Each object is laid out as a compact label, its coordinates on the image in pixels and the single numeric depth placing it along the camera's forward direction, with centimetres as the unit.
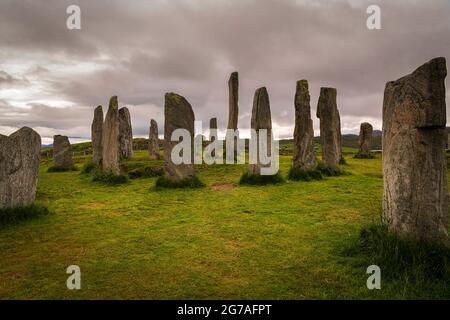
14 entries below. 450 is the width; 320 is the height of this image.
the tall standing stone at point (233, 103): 2606
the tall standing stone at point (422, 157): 639
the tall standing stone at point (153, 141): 2819
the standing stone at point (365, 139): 3347
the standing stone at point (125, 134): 2916
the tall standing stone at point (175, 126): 1597
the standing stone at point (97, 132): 2503
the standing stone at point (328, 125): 1978
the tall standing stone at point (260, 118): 1667
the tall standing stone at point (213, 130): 2955
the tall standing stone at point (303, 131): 1800
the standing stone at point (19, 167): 991
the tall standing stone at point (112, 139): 1802
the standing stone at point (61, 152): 2581
